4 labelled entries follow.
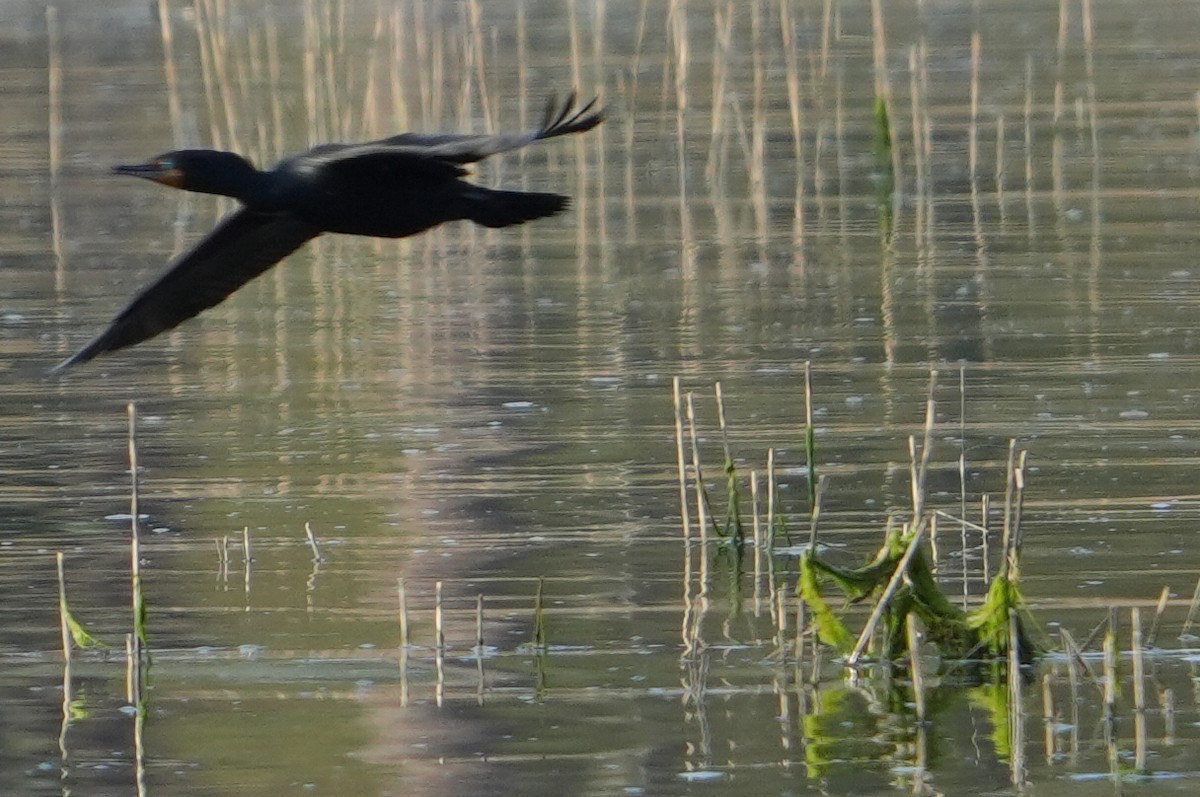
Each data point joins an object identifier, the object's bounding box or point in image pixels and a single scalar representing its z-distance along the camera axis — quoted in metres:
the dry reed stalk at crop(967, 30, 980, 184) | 36.09
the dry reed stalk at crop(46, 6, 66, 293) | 30.83
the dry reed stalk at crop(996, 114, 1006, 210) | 34.53
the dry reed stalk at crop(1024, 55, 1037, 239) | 32.31
